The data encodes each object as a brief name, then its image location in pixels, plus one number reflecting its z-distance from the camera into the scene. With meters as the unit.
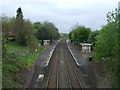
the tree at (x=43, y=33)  37.98
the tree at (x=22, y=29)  28.33
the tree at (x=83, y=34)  30.75
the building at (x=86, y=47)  25.74
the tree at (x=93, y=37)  25.63
